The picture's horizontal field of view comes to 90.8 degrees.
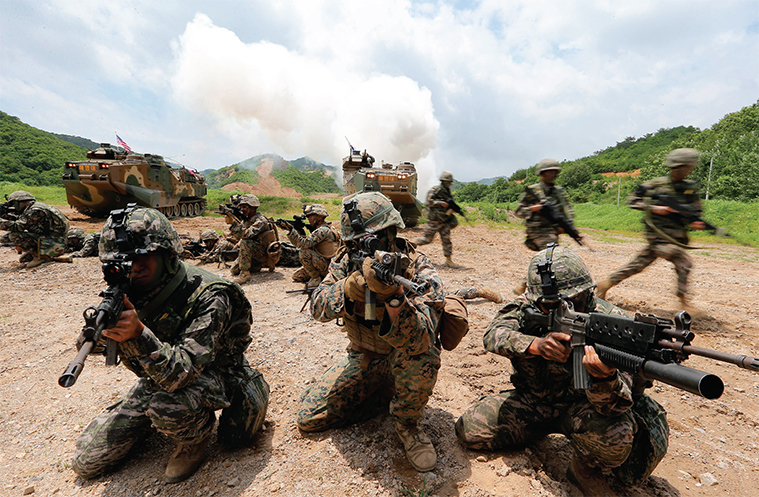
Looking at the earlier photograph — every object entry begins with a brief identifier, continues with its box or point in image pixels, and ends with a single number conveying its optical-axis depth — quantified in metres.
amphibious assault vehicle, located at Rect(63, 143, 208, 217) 13.70
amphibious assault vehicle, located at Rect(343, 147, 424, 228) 12.98
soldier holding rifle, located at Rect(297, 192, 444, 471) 2.36
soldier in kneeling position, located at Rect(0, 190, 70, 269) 8.23
